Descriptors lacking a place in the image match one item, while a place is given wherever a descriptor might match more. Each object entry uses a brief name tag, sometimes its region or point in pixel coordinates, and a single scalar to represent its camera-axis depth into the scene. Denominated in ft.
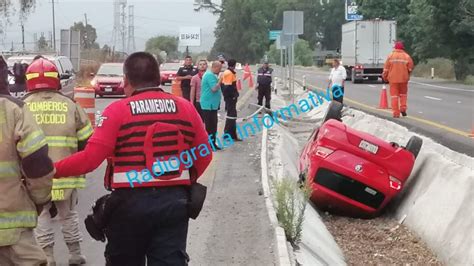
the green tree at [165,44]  442.09
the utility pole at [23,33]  171.55
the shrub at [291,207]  21.62
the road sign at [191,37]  345.39
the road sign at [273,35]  139.38
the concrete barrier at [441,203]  22.21
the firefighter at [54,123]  17.92
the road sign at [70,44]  89.15
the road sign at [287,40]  71.67
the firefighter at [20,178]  11.71
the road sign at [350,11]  287.09
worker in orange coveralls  48.85
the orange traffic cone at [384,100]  65.91
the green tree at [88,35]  300.38
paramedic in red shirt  12.14
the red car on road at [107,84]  96.22
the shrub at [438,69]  168.91
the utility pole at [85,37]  290.35
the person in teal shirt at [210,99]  41.24
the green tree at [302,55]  373.65
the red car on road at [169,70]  130.04
